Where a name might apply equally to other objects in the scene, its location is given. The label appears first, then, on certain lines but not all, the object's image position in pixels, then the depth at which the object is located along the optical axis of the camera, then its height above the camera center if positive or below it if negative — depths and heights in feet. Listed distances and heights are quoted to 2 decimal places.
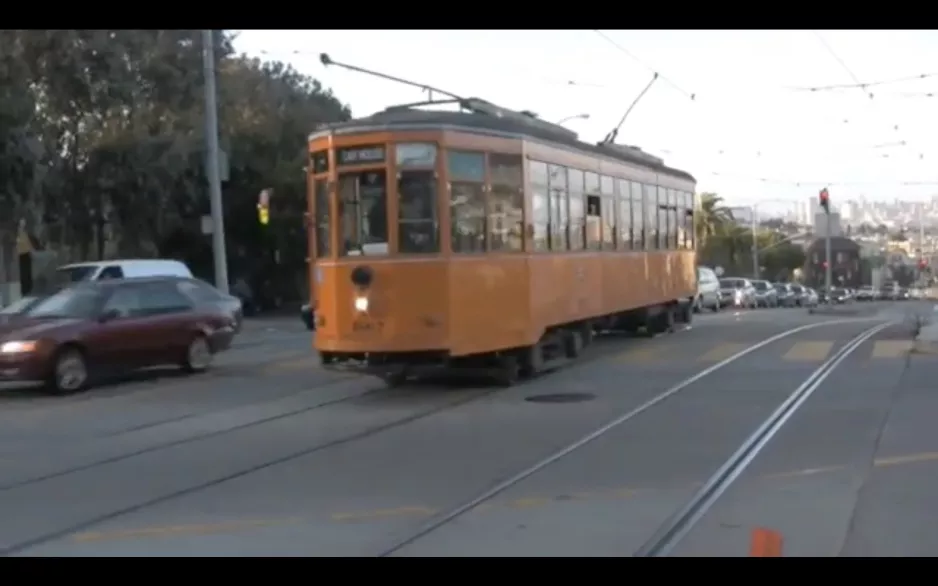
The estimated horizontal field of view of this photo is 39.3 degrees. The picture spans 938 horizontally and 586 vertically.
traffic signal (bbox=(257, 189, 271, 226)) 104.64 +4.84
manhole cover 53.98 -5.87
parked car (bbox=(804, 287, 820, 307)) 201.81 -8.08
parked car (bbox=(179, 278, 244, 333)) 70.13 -1.56
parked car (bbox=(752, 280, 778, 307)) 191.52 -6.52
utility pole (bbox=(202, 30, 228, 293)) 100.78 +8.42
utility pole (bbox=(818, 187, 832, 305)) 161.27 +5.72
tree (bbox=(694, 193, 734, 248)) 296.22 +8.11
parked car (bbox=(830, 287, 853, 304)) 249.96 -10.04
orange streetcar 53.67 +0.77
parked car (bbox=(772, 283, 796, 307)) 201.98 -7.18
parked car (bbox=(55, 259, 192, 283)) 90.43 +0.09
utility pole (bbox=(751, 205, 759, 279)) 299.48 -1.40
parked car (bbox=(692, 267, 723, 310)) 157.48 -4.84
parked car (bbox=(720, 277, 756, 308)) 184.65 -6.20
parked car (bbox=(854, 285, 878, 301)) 293.84 -11.21
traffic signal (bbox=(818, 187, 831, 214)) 161.07 +6.09
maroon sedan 58.85 -2.95
